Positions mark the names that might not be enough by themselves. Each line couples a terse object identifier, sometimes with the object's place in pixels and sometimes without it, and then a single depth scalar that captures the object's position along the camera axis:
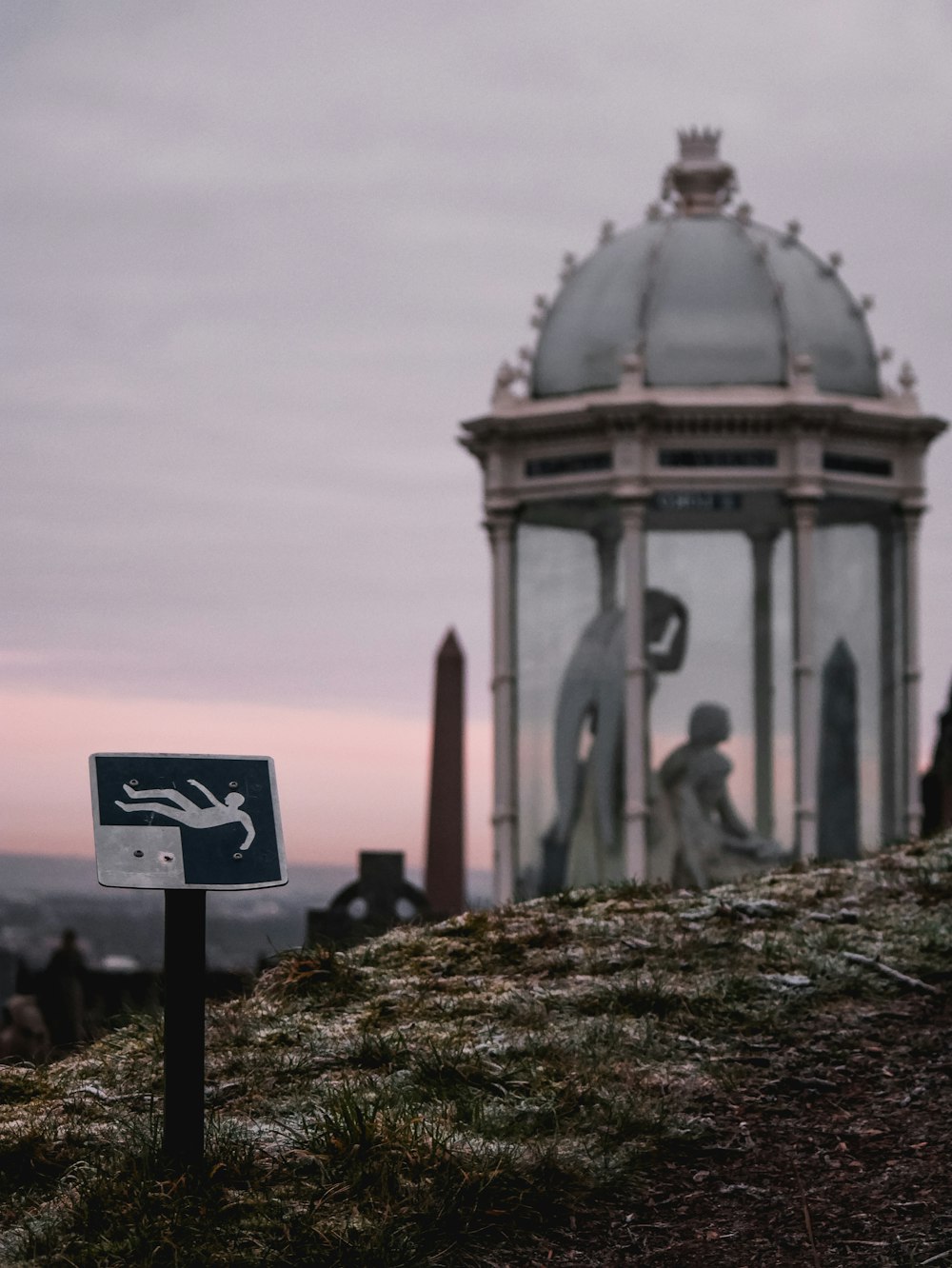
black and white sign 6.21
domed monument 24.08
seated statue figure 24.59
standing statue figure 24.86
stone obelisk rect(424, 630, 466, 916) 35.94
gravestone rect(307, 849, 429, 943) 30.62
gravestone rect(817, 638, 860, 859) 25.28
